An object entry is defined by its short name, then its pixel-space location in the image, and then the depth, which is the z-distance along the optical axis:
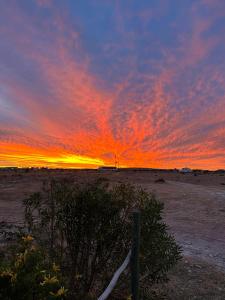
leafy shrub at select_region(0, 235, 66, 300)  1.66
